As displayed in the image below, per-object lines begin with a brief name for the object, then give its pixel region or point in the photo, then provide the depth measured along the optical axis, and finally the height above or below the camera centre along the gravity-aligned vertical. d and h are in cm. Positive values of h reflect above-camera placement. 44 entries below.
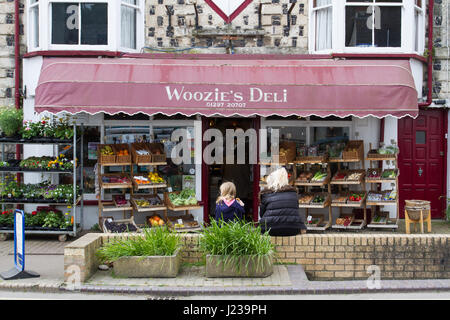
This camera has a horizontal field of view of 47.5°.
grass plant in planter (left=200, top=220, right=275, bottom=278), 700 -148
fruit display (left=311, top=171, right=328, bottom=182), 1128 -67
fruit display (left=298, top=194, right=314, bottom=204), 1124 -116
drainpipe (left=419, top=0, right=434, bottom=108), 1193 +207
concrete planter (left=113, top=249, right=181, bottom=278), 709 -168
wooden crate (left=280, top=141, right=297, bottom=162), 1141 -7
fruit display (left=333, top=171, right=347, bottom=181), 1128 -67
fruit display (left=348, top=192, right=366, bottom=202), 1116 -111
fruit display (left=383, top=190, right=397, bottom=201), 1100 -108
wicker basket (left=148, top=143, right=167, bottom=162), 1119 -13
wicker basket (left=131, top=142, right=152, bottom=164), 1098 -17
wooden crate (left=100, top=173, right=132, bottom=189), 1085 -83
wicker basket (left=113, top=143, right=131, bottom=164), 1098 -16
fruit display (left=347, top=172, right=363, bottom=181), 1110 -66
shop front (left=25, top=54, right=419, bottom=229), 1009 +78
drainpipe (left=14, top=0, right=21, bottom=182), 1185 +221
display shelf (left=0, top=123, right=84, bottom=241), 1041 -53
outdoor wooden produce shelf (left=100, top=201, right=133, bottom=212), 1098 -133
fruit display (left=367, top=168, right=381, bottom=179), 1111 -60
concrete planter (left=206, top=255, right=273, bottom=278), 702 -167
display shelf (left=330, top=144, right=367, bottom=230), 1110 -77
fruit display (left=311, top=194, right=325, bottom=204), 1124 -119
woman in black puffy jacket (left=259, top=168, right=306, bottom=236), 745 -93
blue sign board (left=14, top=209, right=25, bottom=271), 748 -139
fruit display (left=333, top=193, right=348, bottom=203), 1120 -116
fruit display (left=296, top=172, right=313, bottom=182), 1136 -70
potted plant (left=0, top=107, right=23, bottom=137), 1044 +51
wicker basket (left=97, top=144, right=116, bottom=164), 1088 -26
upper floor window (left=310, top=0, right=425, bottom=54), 1147 +273
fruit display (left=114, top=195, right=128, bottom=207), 1117 -121
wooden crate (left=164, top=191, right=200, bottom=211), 1099 -131
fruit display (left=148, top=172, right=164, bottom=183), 1117 -70
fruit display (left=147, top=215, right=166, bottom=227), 1093 -162
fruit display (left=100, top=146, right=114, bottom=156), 1102 -11
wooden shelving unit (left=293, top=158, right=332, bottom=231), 1117 -102
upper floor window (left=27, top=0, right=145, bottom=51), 1133 +271
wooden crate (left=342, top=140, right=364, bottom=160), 1113 -9
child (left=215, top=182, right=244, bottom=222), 811 -94
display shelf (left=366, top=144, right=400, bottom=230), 1095 -80
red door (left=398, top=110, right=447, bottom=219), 1243 -37
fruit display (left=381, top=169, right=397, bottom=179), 1092 -61
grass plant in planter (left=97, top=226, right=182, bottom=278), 710 -154
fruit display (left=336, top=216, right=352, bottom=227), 1127 -167
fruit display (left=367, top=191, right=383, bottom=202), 1109 -109
